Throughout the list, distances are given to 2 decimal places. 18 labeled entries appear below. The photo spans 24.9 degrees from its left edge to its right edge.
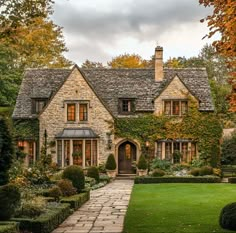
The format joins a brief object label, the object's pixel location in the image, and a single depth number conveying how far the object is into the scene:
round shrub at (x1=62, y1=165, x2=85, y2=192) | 23.72
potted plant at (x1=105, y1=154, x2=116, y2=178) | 38.84
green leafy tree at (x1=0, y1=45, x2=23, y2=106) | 49.56
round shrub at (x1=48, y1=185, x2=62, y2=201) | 19.61
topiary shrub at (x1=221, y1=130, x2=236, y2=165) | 44.56
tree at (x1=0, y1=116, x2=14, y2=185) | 22.00
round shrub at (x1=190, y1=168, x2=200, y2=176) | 36.25
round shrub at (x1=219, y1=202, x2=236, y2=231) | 13.63
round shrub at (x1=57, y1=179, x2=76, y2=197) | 21.55
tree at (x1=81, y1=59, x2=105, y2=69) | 67.00
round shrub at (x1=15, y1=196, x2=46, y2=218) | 15.02
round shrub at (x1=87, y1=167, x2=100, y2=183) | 33.59
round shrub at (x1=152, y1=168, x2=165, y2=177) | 35.41
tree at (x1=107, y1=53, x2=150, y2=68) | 65.25
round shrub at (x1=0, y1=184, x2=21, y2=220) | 13.30
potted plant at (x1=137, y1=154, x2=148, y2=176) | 38.84
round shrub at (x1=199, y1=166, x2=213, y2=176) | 36.22
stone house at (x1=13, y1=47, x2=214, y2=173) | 39.97
